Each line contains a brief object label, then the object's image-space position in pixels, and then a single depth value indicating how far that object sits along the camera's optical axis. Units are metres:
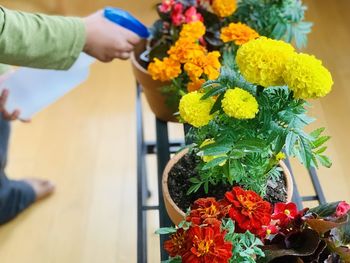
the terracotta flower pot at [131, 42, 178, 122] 1.05
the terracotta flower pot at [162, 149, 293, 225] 0.78
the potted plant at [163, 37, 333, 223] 0.57
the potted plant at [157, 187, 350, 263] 0.56
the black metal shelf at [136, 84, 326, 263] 0.88
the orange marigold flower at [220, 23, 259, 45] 0.92
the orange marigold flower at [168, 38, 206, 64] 0.88
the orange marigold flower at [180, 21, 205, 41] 0.91
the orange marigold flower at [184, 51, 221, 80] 0.85
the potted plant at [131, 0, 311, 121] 1.03
